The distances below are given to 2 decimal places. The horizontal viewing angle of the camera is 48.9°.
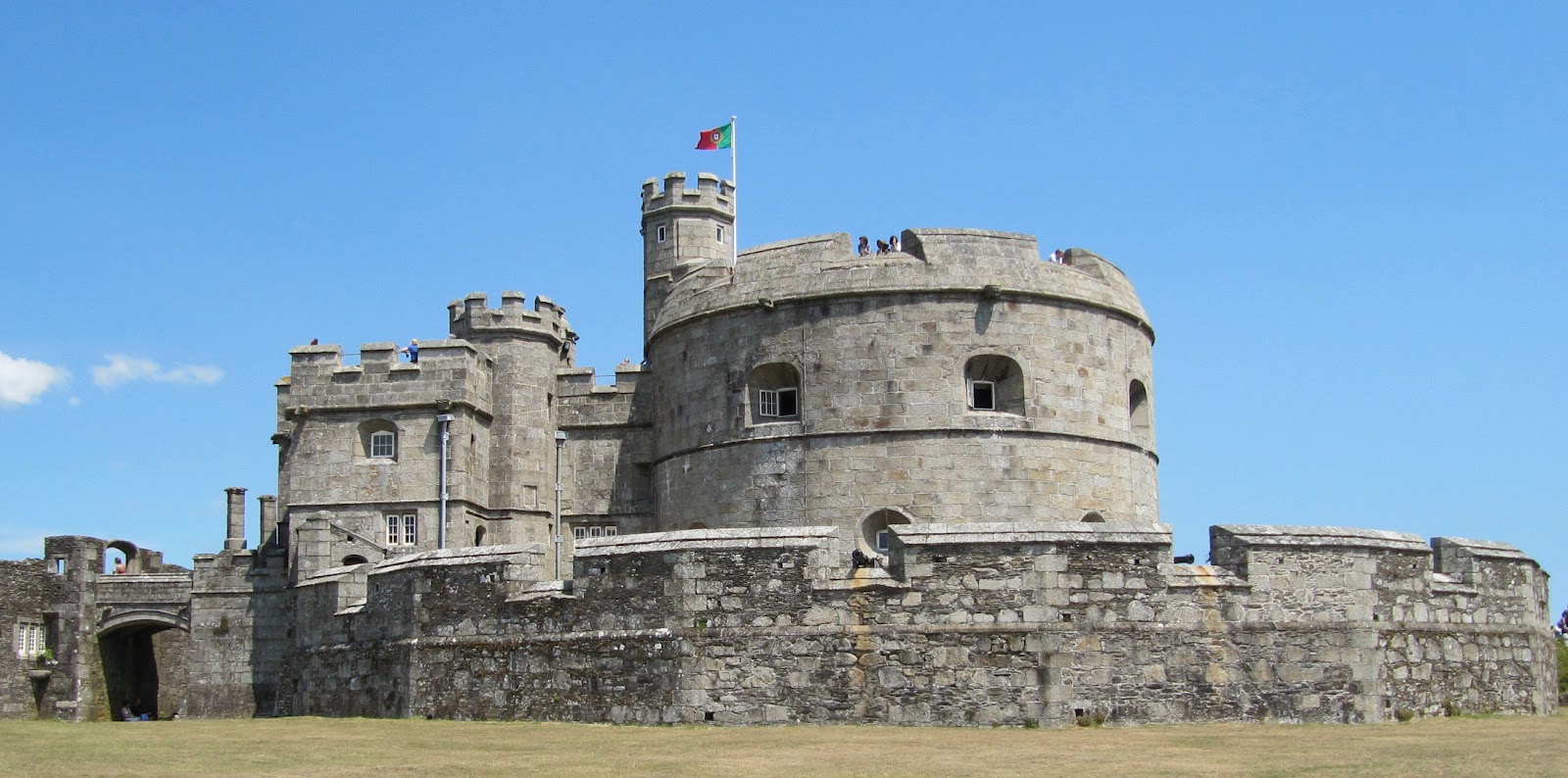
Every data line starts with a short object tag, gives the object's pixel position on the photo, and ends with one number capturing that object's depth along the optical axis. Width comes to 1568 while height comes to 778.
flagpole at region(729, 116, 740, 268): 41.84
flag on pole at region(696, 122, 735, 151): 41.31
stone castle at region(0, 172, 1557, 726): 21.56
